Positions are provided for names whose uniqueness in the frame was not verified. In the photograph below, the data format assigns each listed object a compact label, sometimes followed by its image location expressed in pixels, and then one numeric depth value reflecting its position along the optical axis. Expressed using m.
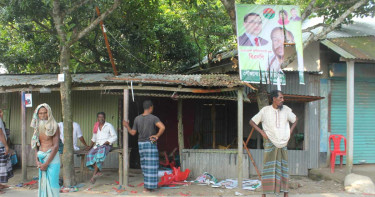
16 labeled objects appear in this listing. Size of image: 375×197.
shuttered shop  8.63
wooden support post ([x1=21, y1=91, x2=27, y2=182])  7.23
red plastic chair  7.82
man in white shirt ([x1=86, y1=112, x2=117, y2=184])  6.70
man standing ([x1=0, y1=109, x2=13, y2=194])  6.01
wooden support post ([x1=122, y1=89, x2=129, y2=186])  6.62
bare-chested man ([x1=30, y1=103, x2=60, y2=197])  4.46
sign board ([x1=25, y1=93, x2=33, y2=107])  7.36
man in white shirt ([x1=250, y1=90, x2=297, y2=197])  5.20
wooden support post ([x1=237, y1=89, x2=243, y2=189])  6.56
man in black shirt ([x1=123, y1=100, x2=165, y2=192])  6.10
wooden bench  6.79
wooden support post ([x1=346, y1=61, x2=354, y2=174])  7.25
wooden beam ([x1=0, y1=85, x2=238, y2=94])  6.64
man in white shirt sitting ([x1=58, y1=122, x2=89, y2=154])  7.56
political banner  6.96
